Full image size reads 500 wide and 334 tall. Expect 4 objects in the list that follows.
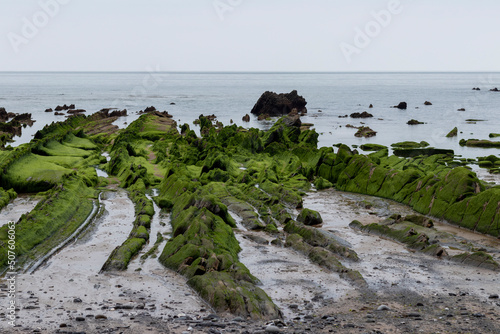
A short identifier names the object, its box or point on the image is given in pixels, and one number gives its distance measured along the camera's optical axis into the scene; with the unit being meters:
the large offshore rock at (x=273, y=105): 101.56
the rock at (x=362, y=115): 98.34
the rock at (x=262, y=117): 92.85
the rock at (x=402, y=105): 120.19
